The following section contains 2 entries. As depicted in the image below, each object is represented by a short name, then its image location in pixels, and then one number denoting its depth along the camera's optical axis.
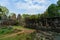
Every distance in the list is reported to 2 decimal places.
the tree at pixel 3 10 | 17.68
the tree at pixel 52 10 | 17.87
